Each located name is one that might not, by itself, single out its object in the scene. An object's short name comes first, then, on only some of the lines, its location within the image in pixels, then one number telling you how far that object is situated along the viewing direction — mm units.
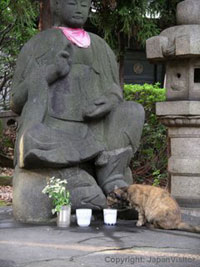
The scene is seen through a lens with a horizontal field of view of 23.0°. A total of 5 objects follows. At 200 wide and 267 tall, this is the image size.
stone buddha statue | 4734
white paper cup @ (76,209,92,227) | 4468
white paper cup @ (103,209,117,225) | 4555
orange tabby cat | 4312
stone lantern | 6301
